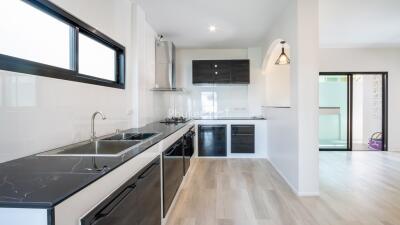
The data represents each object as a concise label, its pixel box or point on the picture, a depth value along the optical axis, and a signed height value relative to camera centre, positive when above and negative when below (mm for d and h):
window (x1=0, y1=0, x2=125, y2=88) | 1614 +578
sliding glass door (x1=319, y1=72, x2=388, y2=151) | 6582 -21
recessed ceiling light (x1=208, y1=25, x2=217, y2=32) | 4628 +1618
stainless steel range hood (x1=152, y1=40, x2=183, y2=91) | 4805 +891
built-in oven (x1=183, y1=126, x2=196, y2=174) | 3953 -652
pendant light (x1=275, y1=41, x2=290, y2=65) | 4715 +1007
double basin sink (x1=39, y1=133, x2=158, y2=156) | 1826 -316
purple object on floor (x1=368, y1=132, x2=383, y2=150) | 6652 -867
